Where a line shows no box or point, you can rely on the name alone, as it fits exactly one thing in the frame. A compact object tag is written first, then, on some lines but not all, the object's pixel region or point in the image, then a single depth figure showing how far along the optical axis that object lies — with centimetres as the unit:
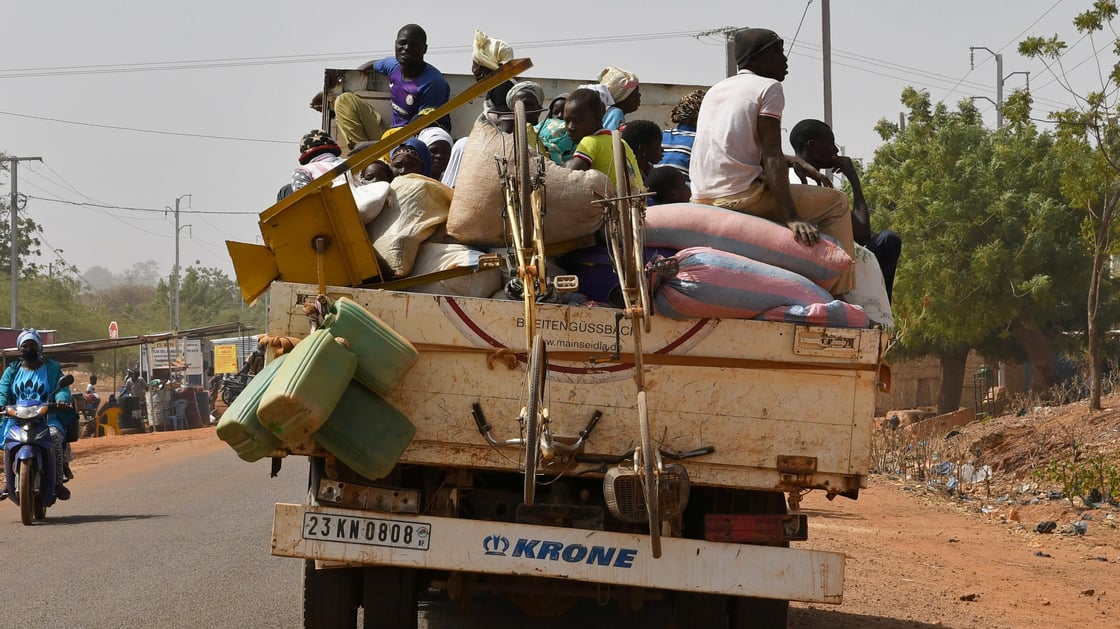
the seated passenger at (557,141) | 1209
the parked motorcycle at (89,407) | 6184
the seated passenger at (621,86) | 1599
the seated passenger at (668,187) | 1232
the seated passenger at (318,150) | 1520
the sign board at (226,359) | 7800
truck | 907
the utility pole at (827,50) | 4072
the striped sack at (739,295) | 928
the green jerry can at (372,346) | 863
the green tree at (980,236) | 5087
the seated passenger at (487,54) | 1675
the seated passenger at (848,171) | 1232
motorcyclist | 2162
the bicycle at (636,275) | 773
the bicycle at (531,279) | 762
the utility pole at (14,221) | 9362
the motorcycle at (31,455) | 2089
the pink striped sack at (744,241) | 1012
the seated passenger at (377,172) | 1384
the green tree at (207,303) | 19006
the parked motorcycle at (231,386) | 5792
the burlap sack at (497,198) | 999
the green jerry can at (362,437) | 870
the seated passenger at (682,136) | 1427
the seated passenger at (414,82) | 1761
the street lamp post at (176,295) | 14445
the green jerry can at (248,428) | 858
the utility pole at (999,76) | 8631
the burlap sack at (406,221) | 1016
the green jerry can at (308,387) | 827
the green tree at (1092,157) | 3425
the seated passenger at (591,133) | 1128
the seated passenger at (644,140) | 1358
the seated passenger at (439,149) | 1547
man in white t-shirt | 1063
